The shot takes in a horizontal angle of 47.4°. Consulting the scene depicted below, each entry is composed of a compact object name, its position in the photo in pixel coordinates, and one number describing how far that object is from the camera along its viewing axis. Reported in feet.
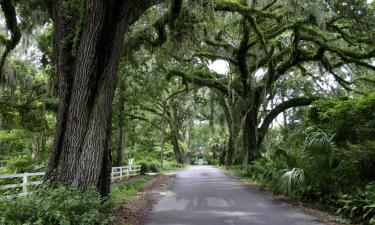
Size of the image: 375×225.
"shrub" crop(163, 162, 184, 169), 139.94
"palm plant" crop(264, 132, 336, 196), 38.11
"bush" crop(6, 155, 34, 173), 49.98
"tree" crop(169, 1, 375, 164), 52.70
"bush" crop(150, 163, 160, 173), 107.39
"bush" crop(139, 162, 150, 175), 100.36
